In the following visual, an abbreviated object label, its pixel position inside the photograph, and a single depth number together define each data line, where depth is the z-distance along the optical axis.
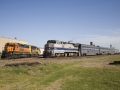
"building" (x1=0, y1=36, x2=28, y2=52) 59.34
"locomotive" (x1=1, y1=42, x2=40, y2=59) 33.41
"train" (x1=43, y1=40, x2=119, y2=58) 36.63
